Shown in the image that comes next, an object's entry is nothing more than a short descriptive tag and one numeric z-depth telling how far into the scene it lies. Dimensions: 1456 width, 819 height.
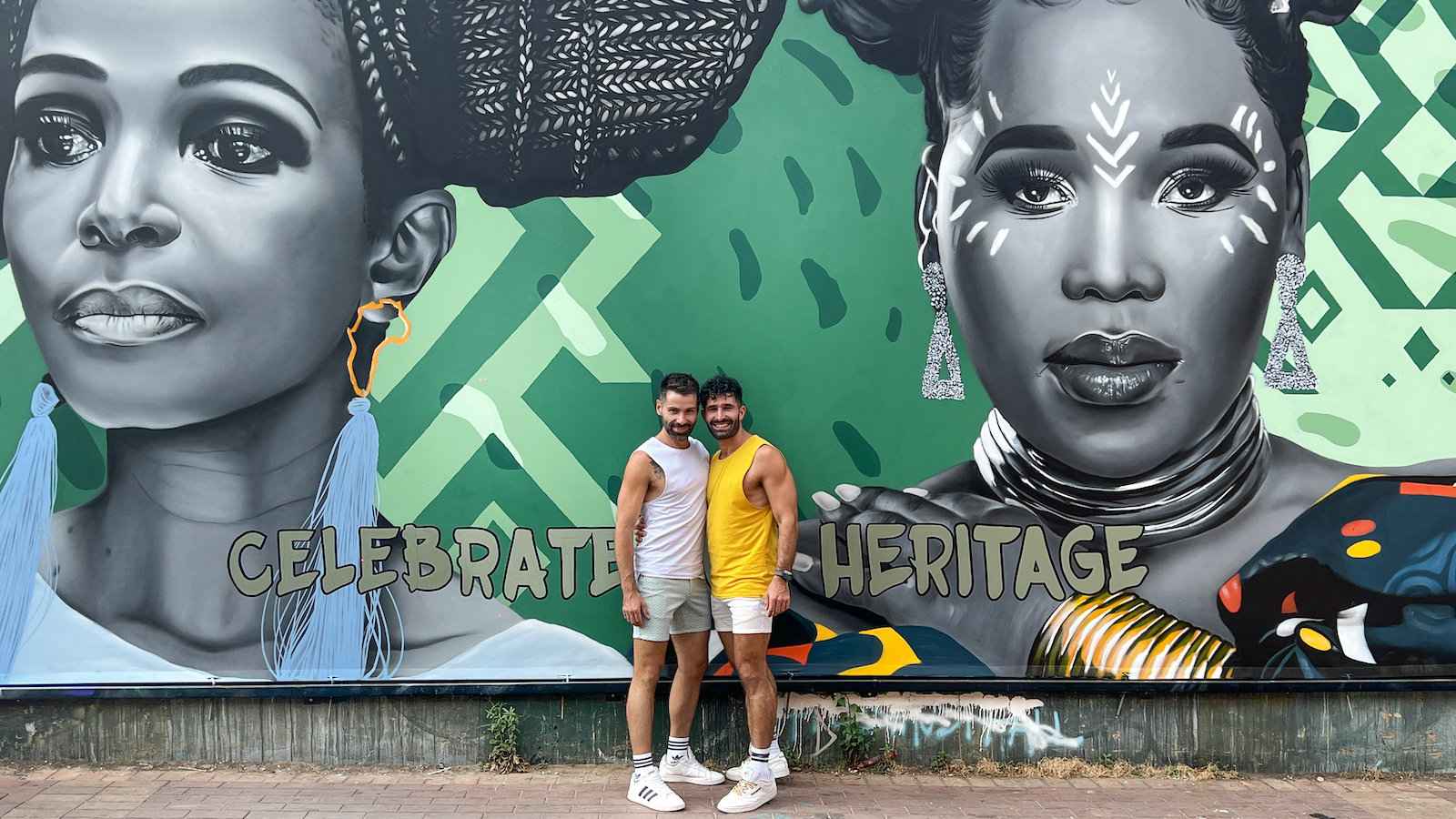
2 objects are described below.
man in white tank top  4.63
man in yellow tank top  4.64
